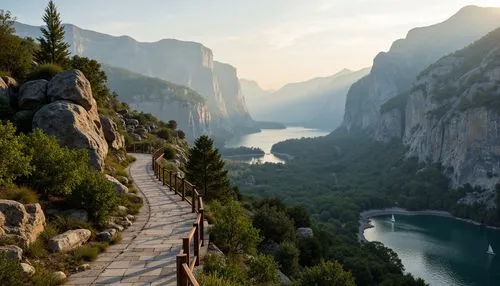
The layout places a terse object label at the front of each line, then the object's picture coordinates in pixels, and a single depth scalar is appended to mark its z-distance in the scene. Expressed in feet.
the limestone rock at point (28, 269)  33.88
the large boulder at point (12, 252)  34.68
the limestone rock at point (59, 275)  34.55
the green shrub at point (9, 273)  29.79
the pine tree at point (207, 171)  111.45
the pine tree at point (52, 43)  113.39
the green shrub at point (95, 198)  50.06
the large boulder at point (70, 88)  81.92
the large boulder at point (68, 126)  73.41
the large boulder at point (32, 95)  81.56
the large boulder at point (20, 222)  38.34
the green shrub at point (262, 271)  46.98
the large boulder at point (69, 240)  40.60
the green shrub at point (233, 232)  49.77
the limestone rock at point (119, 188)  67.21
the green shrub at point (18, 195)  44.98
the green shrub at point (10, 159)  44.34
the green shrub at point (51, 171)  50.80
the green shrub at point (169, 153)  151.84
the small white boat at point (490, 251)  273.44
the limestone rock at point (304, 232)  130.68
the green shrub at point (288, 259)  80.86
